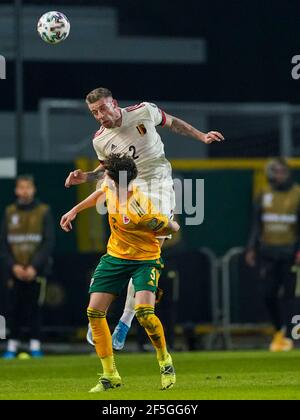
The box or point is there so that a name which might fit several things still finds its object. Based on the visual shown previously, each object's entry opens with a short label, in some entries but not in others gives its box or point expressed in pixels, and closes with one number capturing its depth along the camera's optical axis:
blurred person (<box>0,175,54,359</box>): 18.56
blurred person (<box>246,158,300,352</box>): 19.23
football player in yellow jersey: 12.41
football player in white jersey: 13.20
